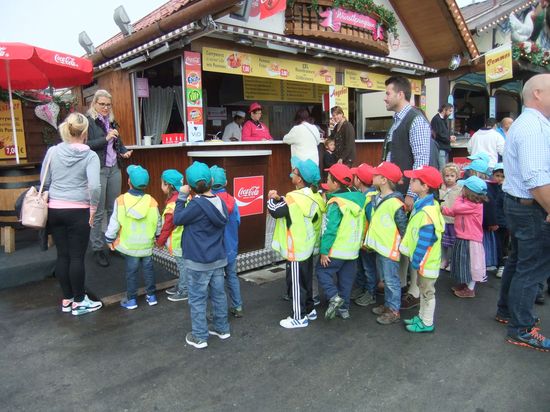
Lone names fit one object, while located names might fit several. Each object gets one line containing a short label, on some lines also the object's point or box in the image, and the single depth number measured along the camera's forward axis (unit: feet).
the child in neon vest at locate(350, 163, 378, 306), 13.29
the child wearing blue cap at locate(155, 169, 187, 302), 12.78
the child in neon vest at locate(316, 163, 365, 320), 12.12
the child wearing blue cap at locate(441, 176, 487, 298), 14.28
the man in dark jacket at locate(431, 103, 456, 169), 29.91
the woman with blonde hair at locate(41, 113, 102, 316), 12.21
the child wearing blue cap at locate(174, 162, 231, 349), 10.39
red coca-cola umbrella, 17.44
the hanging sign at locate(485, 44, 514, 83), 26.78
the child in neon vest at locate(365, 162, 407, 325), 12.12
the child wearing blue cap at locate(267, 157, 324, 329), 11.87
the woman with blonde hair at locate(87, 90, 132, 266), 16.57
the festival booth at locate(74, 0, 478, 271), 17.83
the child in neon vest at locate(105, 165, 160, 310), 12.83
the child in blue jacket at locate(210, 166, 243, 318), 11.90
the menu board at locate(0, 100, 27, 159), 25.14
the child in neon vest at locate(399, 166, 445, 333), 11.23
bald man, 9.66
